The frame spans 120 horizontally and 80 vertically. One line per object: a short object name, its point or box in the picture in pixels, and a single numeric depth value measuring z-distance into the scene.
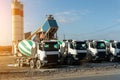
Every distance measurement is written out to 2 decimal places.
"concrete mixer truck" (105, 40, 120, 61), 14.44
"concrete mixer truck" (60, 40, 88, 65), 12.81
